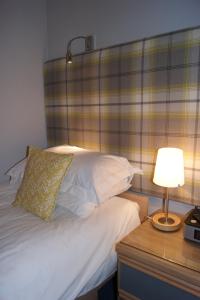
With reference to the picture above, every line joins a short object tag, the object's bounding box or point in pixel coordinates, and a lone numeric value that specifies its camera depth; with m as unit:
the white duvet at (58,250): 0.96
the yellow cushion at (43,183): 1.35
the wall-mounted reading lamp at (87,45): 1.84
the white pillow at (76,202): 1.35
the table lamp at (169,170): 1.25
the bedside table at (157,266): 1.03
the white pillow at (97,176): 1.41
